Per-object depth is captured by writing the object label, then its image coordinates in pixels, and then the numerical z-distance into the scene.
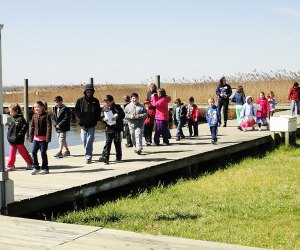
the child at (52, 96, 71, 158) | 12.27
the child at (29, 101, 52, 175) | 9.95
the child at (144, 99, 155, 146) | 14.65
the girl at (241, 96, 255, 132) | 18.17
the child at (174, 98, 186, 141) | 16.05
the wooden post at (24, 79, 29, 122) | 31.88
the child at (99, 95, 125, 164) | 11.17
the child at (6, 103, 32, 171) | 10.38
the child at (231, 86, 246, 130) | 19.22
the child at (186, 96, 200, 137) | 16.53
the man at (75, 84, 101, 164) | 11.02
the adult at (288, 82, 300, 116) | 23.73
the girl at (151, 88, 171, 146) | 14.25
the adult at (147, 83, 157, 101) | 14.57
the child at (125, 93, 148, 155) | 12.34
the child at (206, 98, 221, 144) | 14.40
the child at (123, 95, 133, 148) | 14.39
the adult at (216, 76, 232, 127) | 18.88
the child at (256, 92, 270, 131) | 18.55
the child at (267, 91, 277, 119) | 23.59
